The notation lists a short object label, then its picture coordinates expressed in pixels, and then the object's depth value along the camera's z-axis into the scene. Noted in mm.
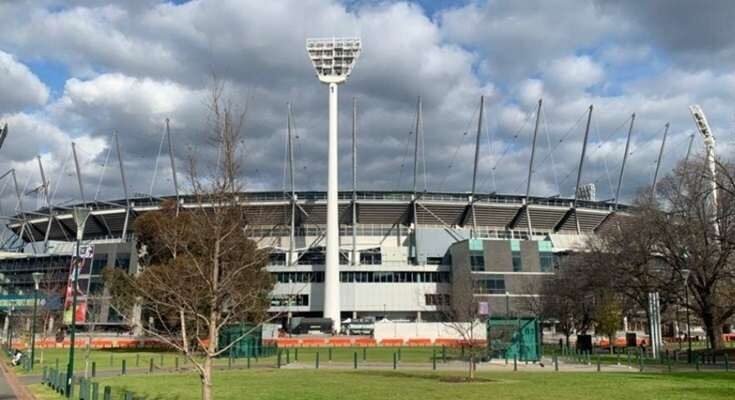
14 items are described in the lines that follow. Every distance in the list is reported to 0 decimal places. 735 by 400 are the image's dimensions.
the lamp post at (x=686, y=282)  40875
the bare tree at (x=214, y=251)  11570
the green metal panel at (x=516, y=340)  40125
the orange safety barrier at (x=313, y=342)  66369
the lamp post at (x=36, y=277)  38500
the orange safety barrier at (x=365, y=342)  66912
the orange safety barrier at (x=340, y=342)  67188
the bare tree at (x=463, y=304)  45400
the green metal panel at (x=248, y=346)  42047
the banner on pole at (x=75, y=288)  23078
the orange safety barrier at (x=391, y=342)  66812
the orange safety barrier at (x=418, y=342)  67312
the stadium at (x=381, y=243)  95625
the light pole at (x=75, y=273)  20748
